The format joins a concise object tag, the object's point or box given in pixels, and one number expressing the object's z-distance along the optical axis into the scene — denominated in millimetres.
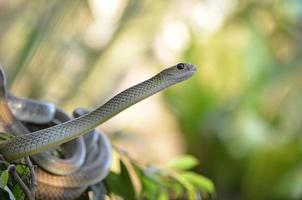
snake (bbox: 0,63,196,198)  934
